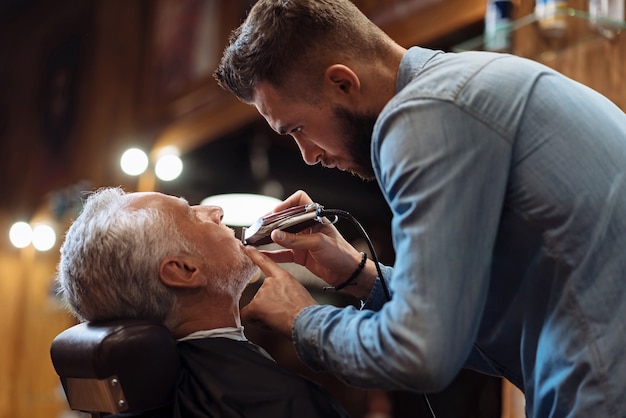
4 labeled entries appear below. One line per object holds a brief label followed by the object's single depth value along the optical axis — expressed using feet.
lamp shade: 17.34
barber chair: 5.21
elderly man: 5.54
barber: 3.84
